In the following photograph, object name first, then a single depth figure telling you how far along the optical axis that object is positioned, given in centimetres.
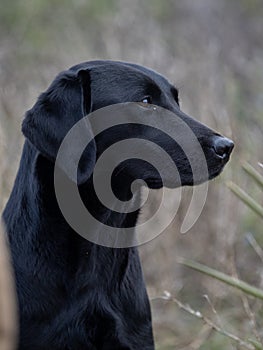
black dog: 596
